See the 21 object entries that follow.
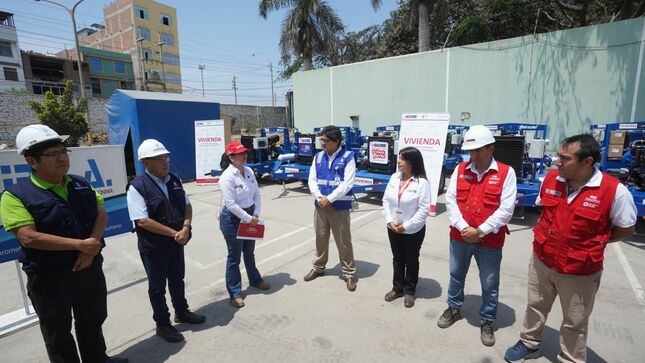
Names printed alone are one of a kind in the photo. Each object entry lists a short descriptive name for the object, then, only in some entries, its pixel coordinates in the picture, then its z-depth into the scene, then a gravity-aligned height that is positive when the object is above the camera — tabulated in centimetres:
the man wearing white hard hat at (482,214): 259 -70
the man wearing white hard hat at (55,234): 206 -64
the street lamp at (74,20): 1471 +515
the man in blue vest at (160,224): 266 -75
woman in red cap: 329 -77
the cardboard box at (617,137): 666 -31
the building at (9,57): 3198 +756
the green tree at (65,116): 1348 +74
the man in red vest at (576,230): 209 -70
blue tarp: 1041 +39
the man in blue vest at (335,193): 367 -71
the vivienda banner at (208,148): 1014 -53
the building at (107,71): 3894 +765
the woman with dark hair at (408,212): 314 -82
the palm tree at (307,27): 1934 +601
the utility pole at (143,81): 3450 +524
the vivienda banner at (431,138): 644 -24
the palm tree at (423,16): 1348 +450
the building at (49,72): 3425 +683
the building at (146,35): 4703 +1454
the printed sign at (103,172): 350 -45
